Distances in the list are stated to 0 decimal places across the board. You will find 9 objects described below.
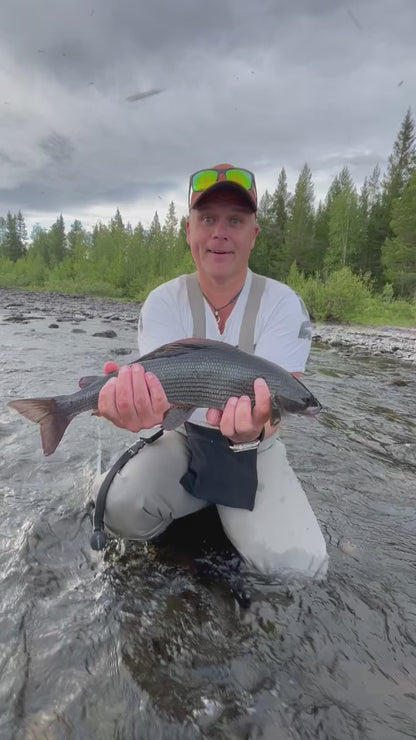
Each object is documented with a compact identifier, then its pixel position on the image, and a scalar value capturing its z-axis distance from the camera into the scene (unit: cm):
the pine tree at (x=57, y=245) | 9331
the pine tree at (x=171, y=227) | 6069
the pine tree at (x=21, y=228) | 10884
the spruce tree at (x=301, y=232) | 4981
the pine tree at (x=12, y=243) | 10044
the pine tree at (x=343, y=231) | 4675
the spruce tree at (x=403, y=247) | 3703
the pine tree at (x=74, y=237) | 7384
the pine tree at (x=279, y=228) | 5112
